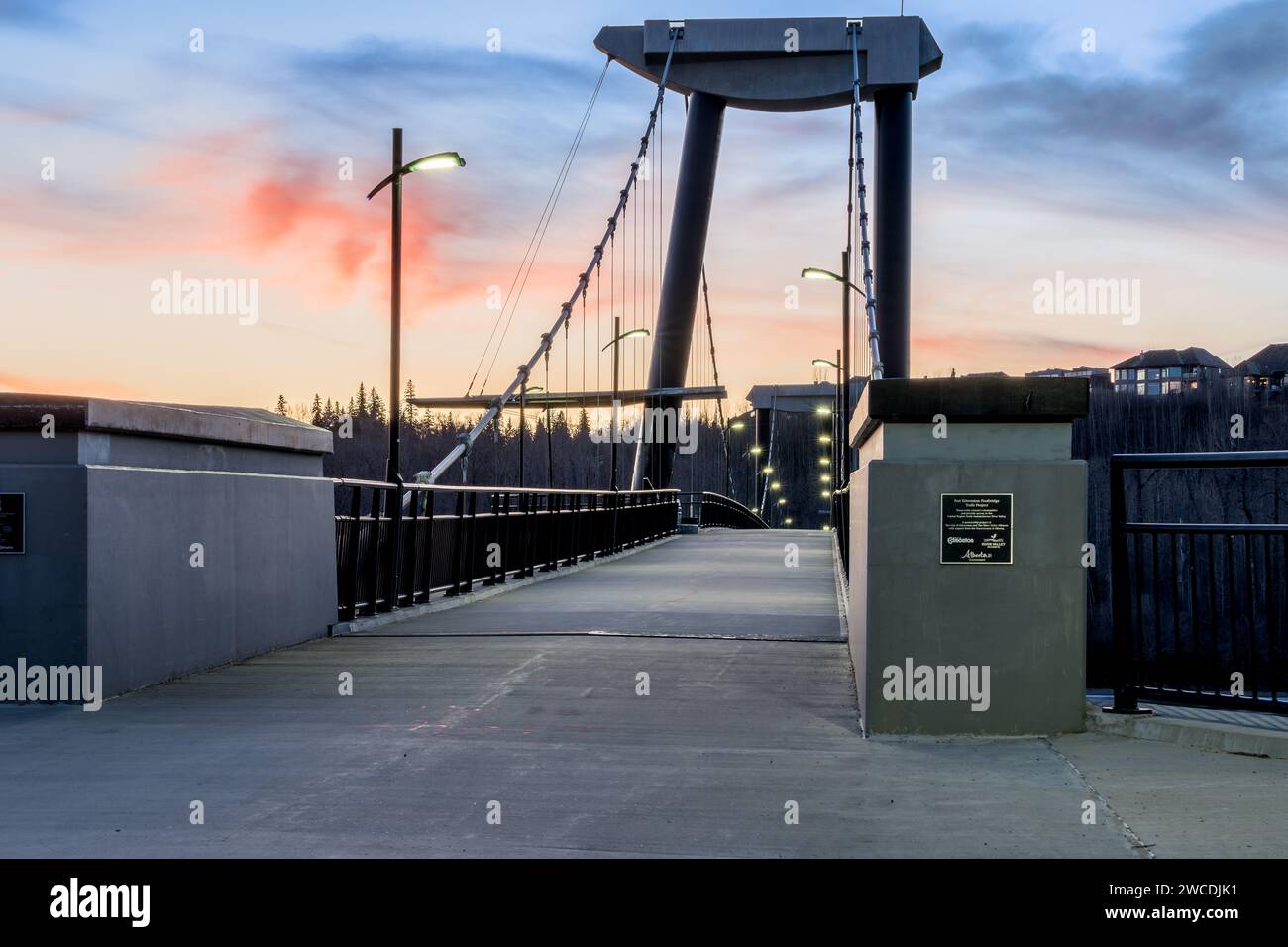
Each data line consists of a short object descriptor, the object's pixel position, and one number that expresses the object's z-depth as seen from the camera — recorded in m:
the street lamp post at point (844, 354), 31.55
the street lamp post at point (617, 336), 35.61
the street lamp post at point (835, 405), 41.69
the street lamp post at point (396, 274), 13.02
